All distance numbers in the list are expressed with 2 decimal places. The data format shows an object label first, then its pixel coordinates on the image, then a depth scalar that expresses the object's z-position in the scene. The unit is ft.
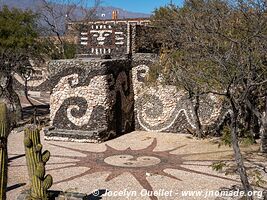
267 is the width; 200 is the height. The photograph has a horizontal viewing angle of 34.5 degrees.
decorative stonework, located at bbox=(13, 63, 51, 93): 101.09
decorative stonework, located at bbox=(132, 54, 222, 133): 56.80
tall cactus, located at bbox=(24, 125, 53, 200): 28.63
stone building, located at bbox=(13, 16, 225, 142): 54.34
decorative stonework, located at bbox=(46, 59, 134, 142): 54.03
